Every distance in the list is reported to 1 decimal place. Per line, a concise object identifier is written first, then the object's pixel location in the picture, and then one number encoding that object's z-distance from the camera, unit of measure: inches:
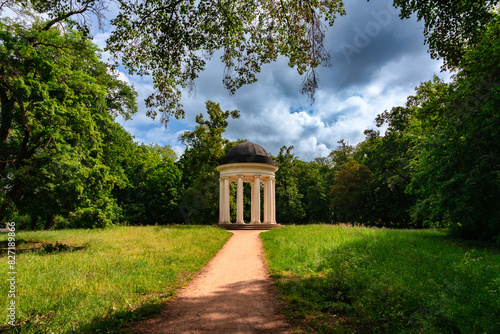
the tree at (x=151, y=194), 1533.0
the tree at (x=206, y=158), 1274.6
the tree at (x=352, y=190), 1438.2
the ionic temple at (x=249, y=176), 1068.5
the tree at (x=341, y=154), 1943.9
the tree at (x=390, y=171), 1210.6
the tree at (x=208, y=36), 232.7
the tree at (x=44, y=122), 422.3
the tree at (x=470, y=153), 444.5
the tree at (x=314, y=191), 1769.2
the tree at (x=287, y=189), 1700.3
